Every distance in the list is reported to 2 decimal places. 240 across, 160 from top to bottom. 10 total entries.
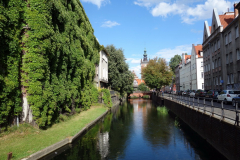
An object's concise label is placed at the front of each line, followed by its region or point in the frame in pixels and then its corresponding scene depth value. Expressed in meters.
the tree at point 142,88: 97.75
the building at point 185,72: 66.62
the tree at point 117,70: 45.56
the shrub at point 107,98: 31.52
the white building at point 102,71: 35.28
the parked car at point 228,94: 20.50
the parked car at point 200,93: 31.45
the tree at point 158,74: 54.28
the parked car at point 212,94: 25.50
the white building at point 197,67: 55.97
